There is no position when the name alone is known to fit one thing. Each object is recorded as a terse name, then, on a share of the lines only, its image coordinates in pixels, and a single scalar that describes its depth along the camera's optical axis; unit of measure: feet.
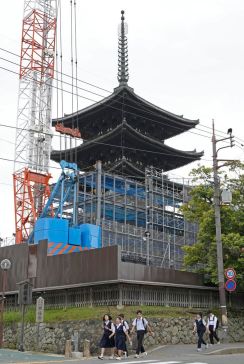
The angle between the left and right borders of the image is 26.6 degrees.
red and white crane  172.35
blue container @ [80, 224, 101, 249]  113.91
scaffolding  155.43
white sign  72.13
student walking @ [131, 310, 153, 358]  57.72
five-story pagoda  158.20
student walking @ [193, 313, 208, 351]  62.64
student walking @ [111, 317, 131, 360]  57.00
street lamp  72.90
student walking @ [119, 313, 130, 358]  57.36
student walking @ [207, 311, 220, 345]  65.92
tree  80.89
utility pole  69.08
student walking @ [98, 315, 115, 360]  57.72
